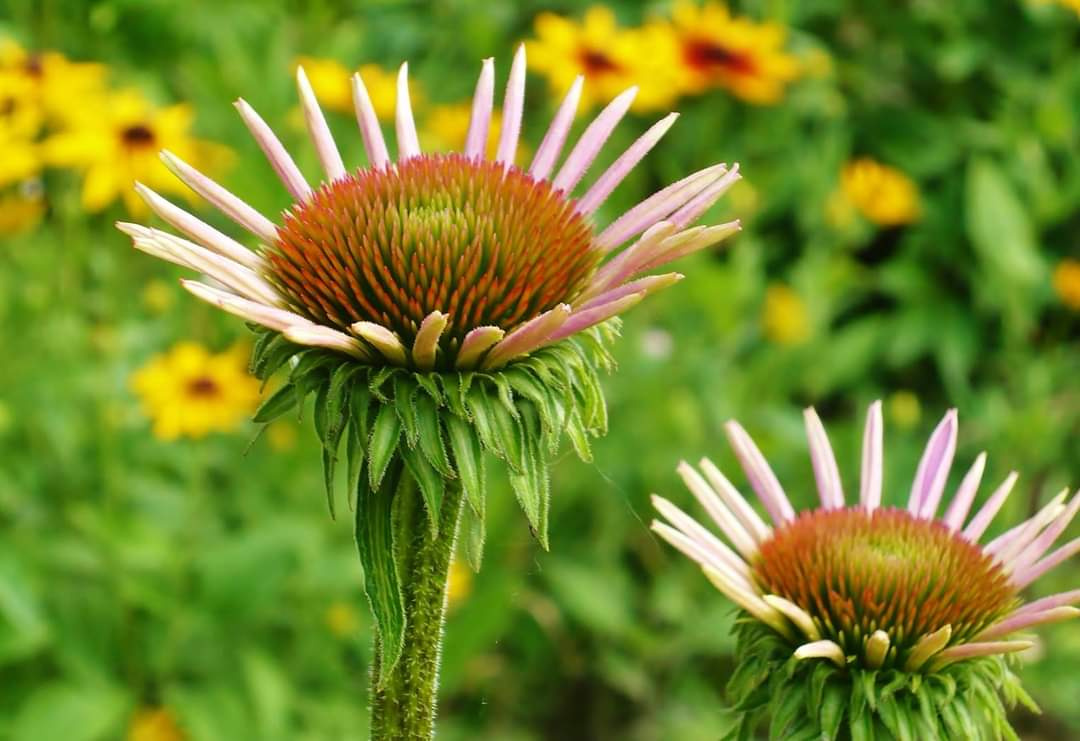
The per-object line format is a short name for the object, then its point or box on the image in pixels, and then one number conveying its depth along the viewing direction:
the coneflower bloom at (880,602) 0.73
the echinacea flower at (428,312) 0.67
